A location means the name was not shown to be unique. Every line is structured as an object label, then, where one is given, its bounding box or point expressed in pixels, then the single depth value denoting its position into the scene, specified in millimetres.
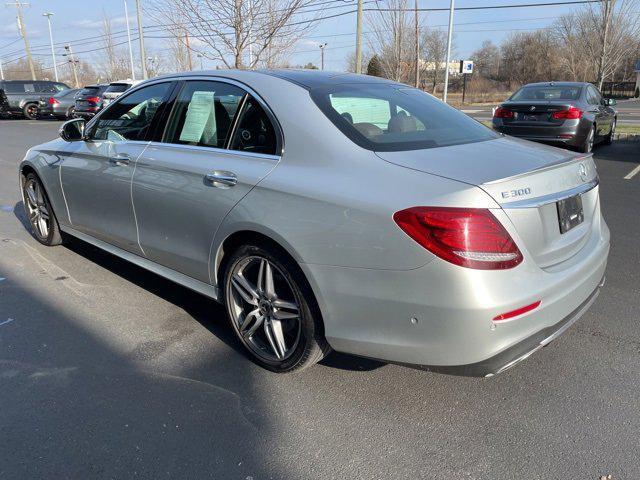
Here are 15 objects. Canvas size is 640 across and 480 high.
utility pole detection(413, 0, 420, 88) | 21827
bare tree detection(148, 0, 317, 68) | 10328
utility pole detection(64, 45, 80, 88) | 60225
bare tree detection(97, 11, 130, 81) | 49781
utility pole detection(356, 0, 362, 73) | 20023
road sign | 37569
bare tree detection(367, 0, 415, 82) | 22188
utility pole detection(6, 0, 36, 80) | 44894
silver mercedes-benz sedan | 2162
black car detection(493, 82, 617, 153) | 9711
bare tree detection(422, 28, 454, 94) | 40312
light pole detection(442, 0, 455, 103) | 23953
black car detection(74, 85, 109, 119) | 20078
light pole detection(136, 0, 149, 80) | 27959
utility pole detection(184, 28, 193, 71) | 11758
